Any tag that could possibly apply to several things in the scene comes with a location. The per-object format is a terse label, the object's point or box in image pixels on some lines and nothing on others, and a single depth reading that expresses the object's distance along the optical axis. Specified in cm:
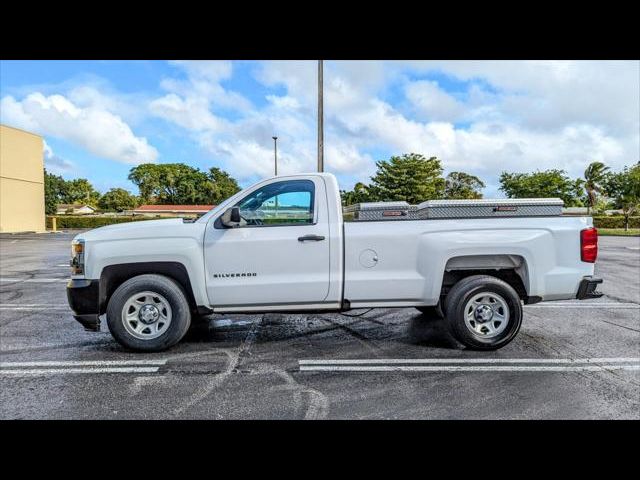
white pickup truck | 522
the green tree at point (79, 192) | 10981
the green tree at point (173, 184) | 8447
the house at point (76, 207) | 9818
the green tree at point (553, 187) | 6000
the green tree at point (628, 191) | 4703
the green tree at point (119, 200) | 8800
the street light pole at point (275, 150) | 2342
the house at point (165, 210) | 5797
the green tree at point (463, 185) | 6212
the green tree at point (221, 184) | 7981
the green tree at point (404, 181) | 3797
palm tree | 5997
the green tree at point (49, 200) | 5038
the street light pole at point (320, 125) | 1440
